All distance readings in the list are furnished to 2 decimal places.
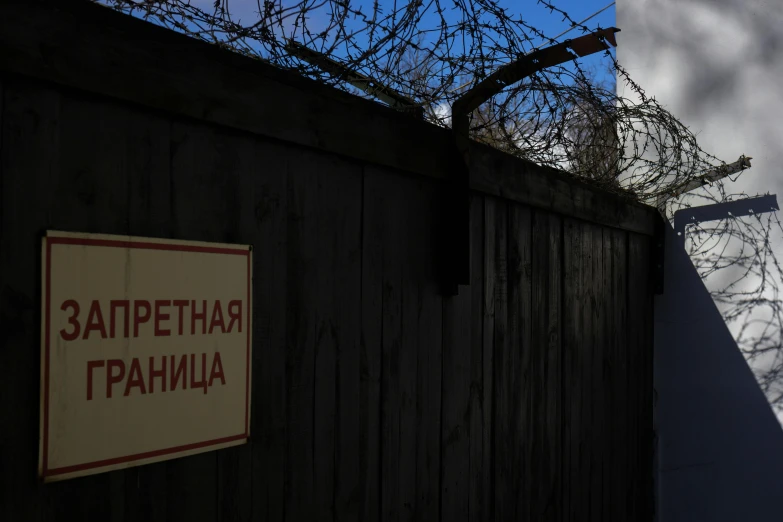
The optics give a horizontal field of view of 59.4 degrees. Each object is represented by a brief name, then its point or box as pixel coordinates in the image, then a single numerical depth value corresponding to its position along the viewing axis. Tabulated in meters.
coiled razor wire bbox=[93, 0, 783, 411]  1.94
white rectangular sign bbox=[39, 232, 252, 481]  1.35
